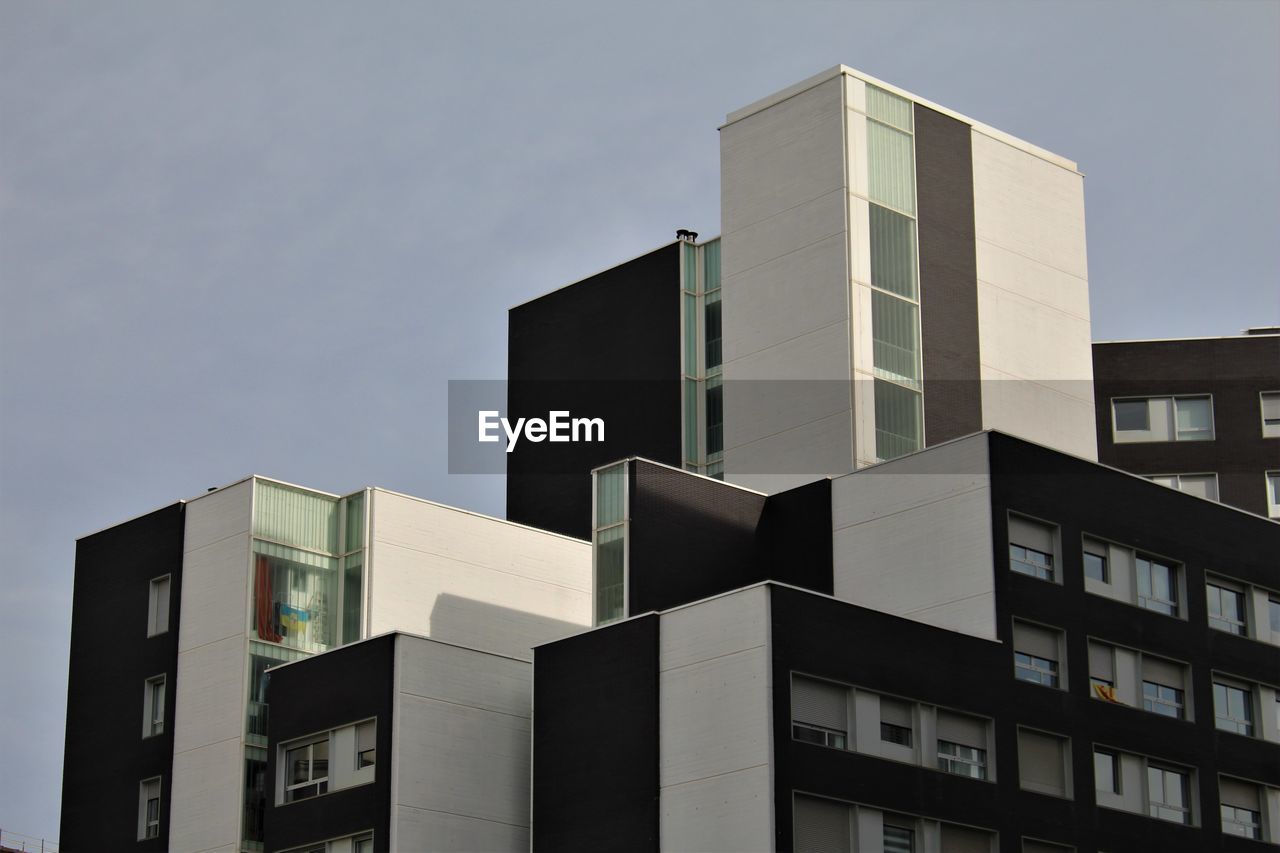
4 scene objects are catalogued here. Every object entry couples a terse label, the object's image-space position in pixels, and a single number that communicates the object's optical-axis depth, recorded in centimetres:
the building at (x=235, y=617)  7500
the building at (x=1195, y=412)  9744
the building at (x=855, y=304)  7762
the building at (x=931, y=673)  6047
